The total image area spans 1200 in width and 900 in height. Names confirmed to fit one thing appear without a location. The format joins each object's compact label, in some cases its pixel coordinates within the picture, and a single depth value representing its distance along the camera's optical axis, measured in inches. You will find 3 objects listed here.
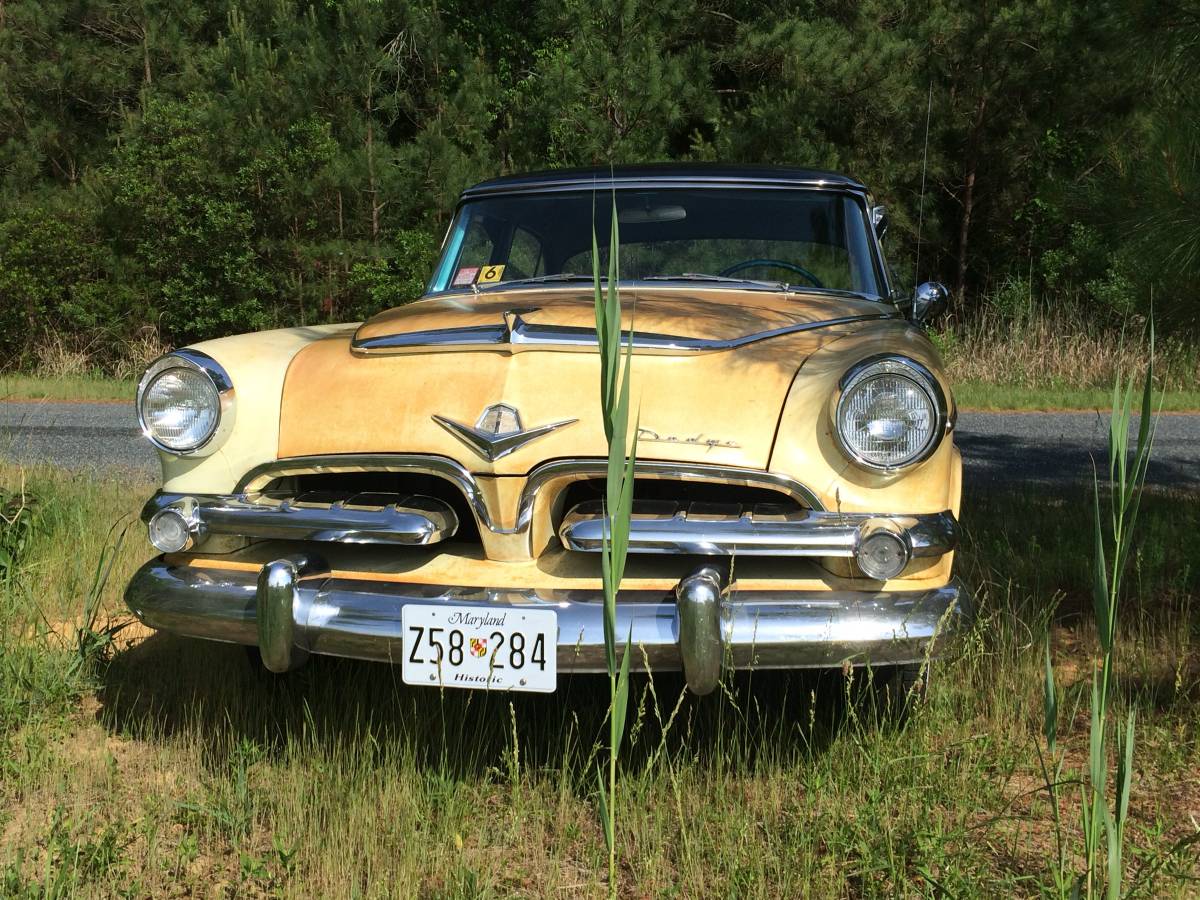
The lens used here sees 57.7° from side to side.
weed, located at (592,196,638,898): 61.1
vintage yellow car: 87.4
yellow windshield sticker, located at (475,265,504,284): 146.2
